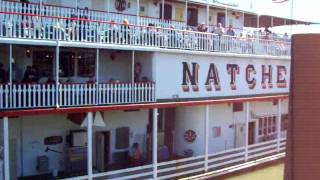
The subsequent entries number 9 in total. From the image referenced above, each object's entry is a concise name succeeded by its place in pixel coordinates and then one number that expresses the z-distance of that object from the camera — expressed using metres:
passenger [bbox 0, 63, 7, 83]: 13.20
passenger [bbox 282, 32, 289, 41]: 24.36
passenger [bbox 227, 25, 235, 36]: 19.79
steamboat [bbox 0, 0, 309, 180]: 12.88
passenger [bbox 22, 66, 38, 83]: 13.57
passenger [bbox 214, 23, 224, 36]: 18.44
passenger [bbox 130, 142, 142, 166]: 17.22
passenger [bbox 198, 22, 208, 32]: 18.84
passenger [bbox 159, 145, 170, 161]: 18.30
